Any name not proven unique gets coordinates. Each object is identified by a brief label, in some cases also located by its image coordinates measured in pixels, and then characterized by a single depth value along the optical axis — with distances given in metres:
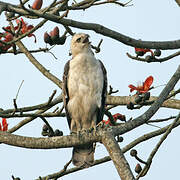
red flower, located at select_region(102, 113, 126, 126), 13.34
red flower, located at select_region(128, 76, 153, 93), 13.18
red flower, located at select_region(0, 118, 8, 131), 12.30
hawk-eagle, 14.80
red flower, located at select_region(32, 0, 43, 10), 11.63
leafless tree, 9.13
